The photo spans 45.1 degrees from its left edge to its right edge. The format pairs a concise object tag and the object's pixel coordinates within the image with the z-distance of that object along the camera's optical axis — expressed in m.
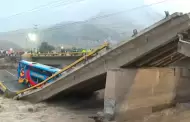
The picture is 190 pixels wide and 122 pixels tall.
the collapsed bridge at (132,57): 10.00
